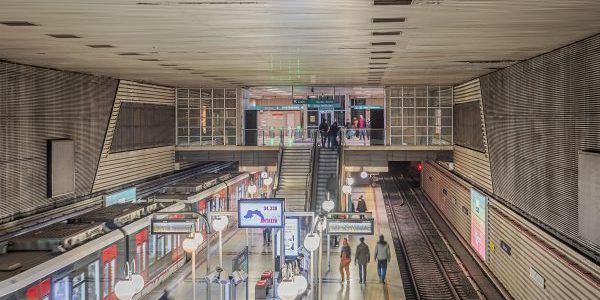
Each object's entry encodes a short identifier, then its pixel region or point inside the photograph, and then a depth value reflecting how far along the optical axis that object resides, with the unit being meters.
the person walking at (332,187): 23.14
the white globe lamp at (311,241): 11.77
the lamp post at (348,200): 28.02
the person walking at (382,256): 16.80
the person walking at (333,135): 27.34
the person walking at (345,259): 16.72
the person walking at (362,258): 16.81
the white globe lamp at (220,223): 13.95
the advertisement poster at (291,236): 17.70
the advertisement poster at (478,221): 19.69
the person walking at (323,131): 27.81
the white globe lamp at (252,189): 21.73
